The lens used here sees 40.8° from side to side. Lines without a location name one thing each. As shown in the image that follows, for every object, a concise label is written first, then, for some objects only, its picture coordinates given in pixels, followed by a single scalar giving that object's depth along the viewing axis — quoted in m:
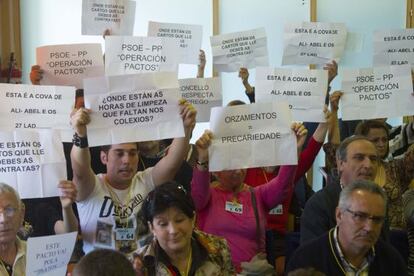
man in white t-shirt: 2.65
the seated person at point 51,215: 2.58
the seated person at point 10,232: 2.36
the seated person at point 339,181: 3.05
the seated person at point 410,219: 3.44
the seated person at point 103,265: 1.66
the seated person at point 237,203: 3.03
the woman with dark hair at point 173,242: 2.40
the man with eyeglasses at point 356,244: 2.53
